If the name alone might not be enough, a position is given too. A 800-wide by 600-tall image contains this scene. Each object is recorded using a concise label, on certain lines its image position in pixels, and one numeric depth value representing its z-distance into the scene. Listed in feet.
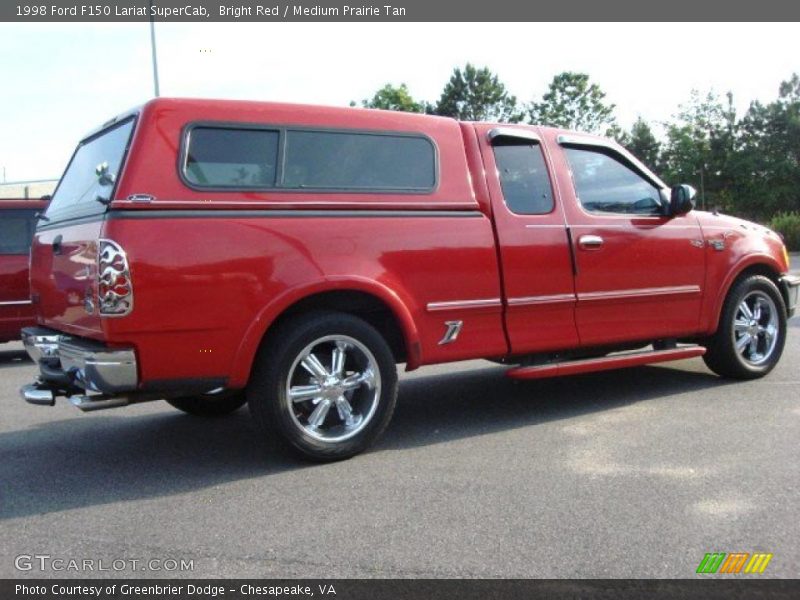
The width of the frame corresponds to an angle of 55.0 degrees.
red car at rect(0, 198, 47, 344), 30.09
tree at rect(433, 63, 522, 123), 211.20
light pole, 56.83
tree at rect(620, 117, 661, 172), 191.28
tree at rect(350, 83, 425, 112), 170.33
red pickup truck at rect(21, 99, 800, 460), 13.10
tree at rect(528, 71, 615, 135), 184.85
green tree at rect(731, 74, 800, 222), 155.43
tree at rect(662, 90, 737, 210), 161.58
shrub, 111.04
